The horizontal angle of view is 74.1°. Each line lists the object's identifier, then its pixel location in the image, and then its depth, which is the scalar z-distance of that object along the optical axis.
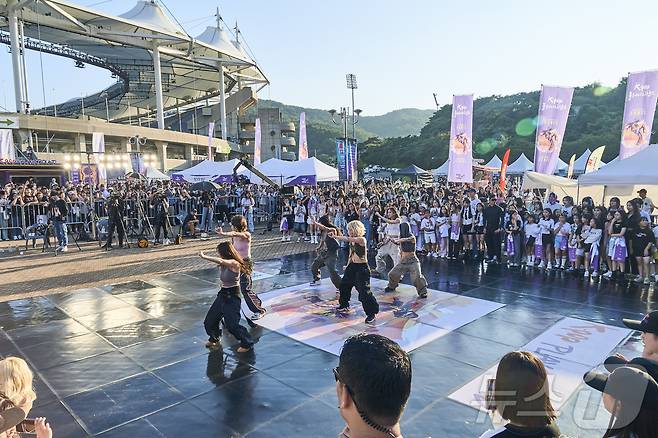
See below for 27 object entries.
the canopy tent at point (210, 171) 23.42
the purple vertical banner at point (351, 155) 19.59
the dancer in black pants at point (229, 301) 5.91
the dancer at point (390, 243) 10.14
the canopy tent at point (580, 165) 27.75
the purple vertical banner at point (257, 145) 26.90
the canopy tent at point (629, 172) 10.20
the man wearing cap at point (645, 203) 10.84
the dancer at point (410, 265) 8.41
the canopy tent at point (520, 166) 29.53
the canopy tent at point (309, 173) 18.73
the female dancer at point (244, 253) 7.14
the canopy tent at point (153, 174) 29.04
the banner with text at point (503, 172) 20.22
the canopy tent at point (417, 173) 35.83
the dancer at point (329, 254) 8.95
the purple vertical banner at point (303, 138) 24.84
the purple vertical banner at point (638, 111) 12.27
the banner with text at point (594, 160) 17.28
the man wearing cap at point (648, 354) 2.42
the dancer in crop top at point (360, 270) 6.96
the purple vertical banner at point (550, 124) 13.91
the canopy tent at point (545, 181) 14.99
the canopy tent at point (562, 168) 29.02
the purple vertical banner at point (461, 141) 15.80
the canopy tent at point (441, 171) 31.16
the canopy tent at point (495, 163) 33.44
